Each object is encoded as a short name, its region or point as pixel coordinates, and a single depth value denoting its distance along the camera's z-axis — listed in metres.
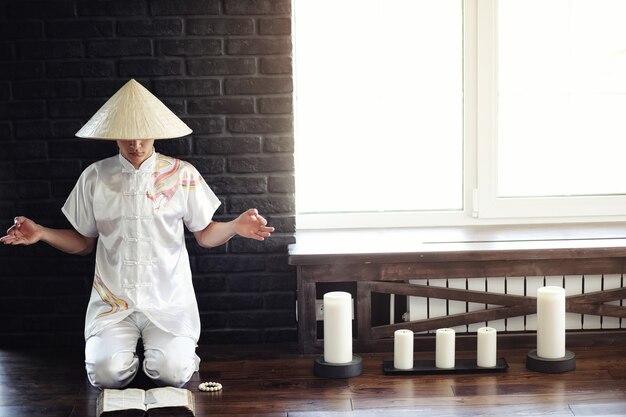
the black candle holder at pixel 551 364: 3.66
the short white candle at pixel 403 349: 3.65
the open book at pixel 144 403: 3.17
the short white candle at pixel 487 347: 3.68
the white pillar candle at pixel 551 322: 3.67
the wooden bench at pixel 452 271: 3.83
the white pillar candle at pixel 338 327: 3.66
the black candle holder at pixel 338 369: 3.64
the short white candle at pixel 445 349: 3.66
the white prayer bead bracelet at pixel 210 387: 3.51
